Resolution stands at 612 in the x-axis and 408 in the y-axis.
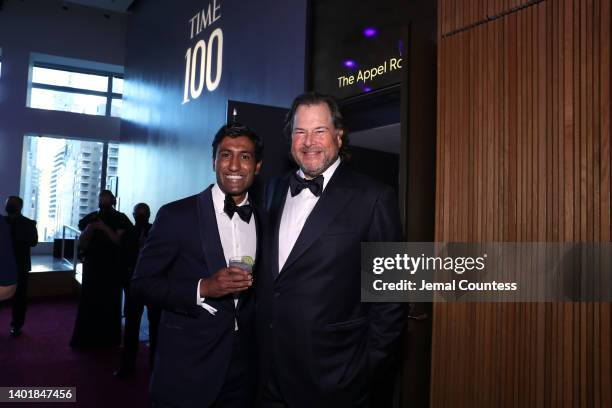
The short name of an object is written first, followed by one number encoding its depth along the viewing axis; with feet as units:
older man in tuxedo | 5.26
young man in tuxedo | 5.61
